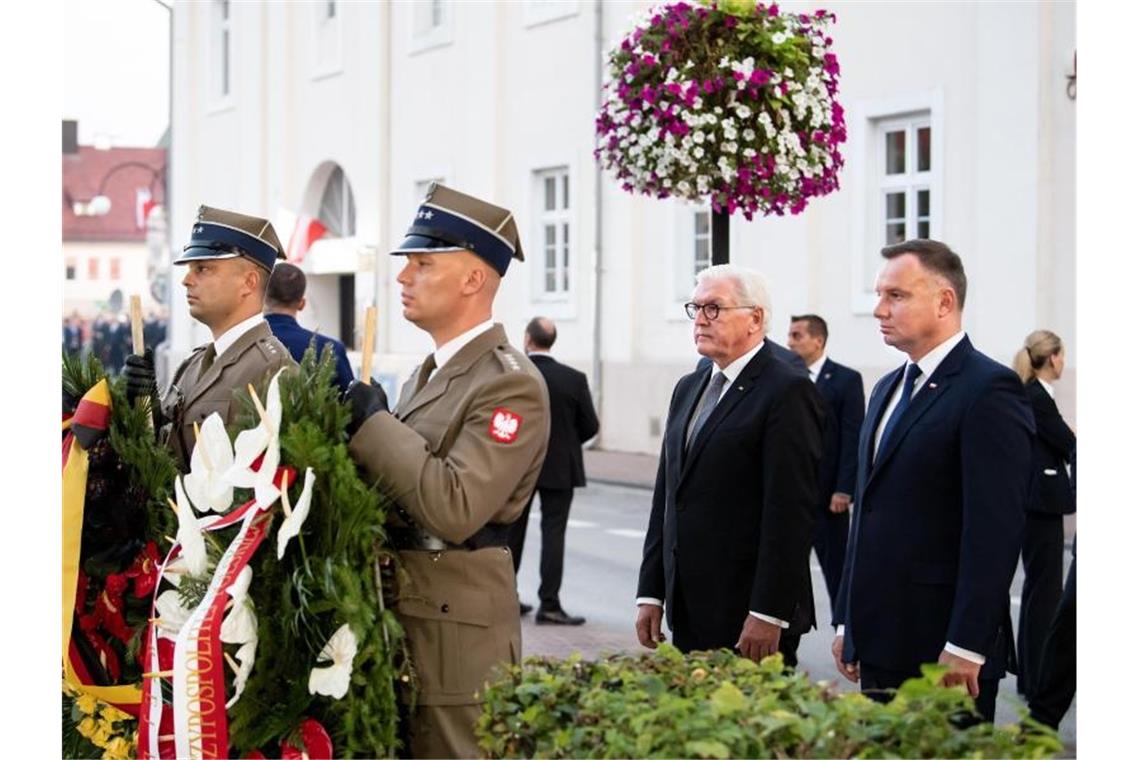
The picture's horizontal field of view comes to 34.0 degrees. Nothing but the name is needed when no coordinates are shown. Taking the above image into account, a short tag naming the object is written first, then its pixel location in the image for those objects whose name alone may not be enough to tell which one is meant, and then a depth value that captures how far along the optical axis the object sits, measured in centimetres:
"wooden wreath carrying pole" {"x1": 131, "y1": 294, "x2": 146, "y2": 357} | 466
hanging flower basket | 862
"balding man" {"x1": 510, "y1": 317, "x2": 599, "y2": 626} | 1077
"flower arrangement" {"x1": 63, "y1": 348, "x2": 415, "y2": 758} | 361
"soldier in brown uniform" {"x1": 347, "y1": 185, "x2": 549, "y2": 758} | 389
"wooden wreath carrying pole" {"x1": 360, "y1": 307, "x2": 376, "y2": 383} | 385
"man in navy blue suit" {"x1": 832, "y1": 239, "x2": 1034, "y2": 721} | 452
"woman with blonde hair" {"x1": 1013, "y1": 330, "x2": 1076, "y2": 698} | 866
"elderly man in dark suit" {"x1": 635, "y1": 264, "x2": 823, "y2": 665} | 531
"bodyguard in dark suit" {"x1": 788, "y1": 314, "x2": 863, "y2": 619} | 1038
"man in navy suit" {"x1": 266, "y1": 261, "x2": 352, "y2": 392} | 797
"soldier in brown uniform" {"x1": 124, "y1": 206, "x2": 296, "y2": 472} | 541
